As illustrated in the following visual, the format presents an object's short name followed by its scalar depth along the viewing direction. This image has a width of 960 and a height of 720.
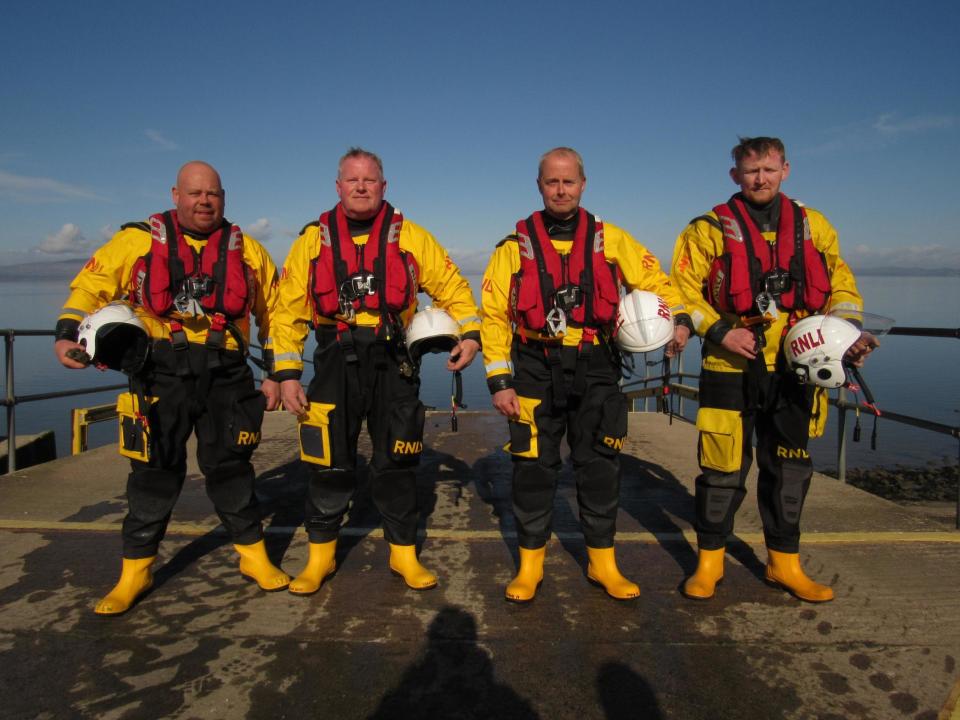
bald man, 2.97
